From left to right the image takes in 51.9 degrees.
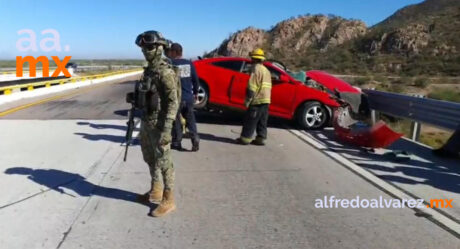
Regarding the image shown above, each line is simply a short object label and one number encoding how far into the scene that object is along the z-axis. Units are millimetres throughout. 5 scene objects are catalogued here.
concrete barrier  16719
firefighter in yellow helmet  8508
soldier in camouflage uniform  4699
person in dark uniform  7887
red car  10664
